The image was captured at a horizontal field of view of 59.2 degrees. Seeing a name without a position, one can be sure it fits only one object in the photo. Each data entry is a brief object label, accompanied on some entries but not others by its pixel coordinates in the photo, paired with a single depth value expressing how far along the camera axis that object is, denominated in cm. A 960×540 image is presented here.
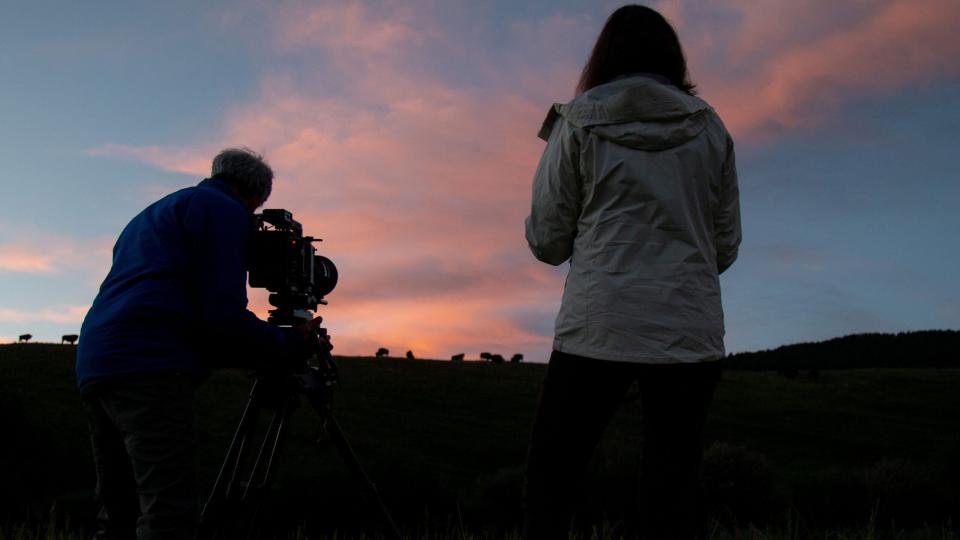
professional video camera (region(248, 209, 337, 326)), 421
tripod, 407
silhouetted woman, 282
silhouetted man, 348
